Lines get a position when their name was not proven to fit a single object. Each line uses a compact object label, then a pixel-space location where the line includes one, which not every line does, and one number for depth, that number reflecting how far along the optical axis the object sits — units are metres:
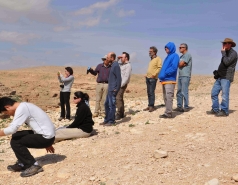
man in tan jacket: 8.80
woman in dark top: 6.94
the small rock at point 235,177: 4.58
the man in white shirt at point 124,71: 8.38
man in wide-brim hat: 7.24
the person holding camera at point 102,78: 8.92
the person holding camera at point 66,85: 9.39
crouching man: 4.91
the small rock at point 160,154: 5.52
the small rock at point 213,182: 4.50
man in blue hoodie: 7.73
